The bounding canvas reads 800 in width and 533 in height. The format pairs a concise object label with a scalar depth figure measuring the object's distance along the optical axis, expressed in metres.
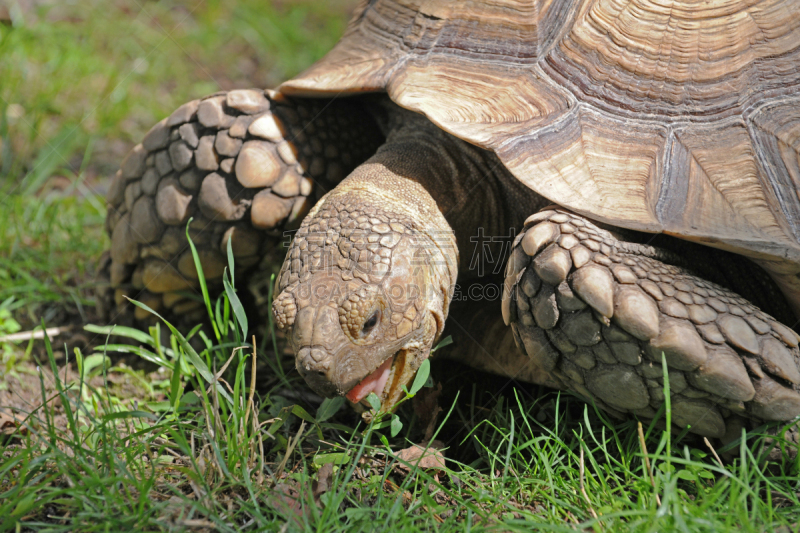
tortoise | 2.33
